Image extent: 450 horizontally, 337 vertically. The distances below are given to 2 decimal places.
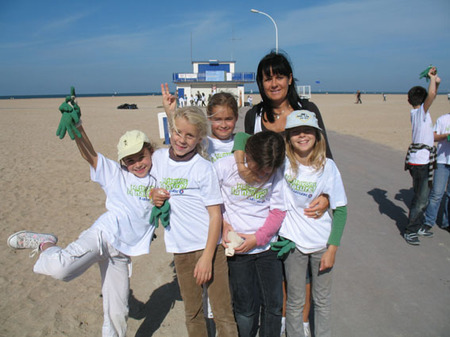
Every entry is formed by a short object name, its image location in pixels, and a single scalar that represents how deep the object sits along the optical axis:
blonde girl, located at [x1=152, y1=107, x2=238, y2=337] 2.44
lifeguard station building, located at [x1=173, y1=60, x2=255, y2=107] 50.81
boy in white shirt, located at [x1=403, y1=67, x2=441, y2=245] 4.60
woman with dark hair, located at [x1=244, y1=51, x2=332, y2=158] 2.71
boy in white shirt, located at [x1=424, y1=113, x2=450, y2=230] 4.73
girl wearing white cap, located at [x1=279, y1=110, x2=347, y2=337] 2.48
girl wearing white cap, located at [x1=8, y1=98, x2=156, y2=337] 2.50
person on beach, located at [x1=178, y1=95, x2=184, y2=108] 44.06
